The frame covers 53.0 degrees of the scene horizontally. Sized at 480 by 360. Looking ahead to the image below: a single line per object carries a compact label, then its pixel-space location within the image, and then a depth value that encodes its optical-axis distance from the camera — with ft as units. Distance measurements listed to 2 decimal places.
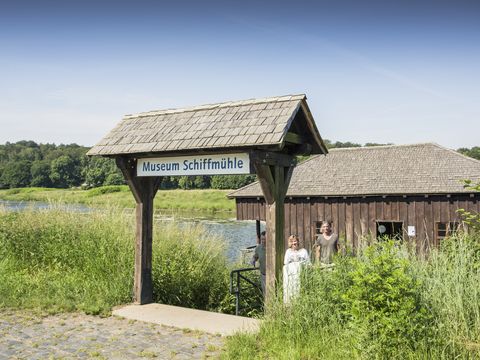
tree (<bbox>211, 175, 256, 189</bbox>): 199.94
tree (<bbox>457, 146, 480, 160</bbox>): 233.25
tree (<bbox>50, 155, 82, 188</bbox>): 315.33
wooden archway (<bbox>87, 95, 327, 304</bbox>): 22.81
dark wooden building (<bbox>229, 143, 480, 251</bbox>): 57.16
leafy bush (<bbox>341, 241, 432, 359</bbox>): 15.48
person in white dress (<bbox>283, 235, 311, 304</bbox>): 20.67
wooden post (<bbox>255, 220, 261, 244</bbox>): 64.20
